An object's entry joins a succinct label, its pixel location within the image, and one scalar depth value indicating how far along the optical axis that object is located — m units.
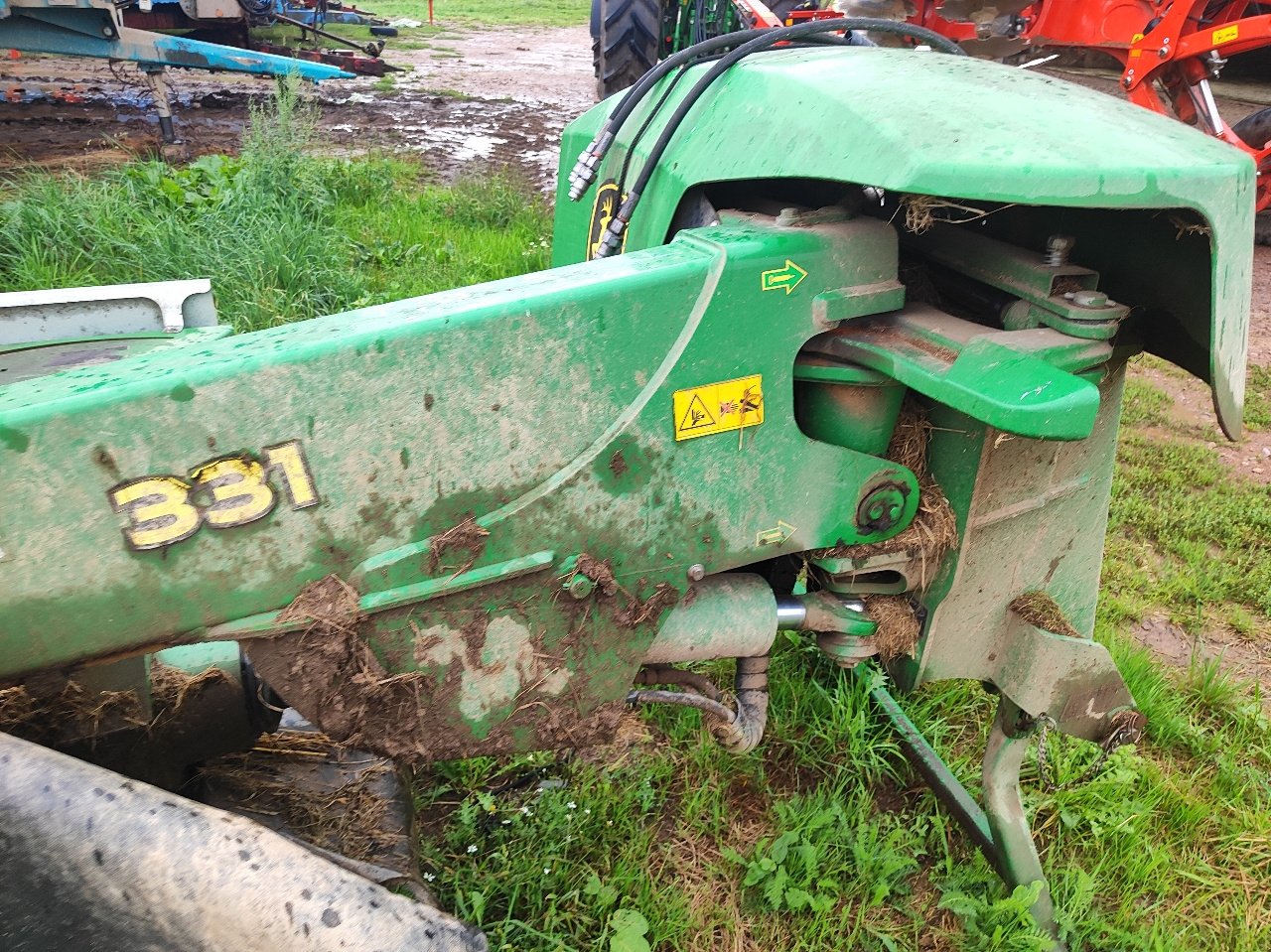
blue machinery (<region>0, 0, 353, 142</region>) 6.91
